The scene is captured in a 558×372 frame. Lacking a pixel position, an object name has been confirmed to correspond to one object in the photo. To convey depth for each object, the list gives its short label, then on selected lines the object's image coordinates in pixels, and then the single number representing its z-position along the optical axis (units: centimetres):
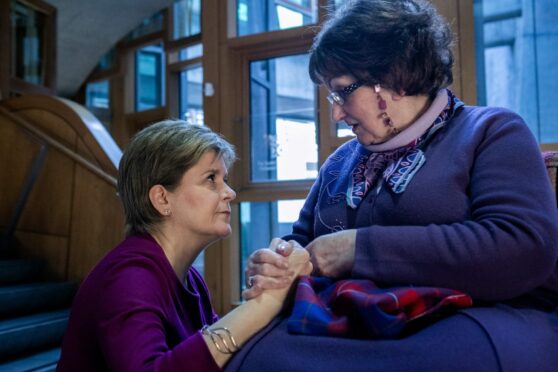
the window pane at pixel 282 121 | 395
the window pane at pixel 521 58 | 304
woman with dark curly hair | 97
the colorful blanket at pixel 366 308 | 99
